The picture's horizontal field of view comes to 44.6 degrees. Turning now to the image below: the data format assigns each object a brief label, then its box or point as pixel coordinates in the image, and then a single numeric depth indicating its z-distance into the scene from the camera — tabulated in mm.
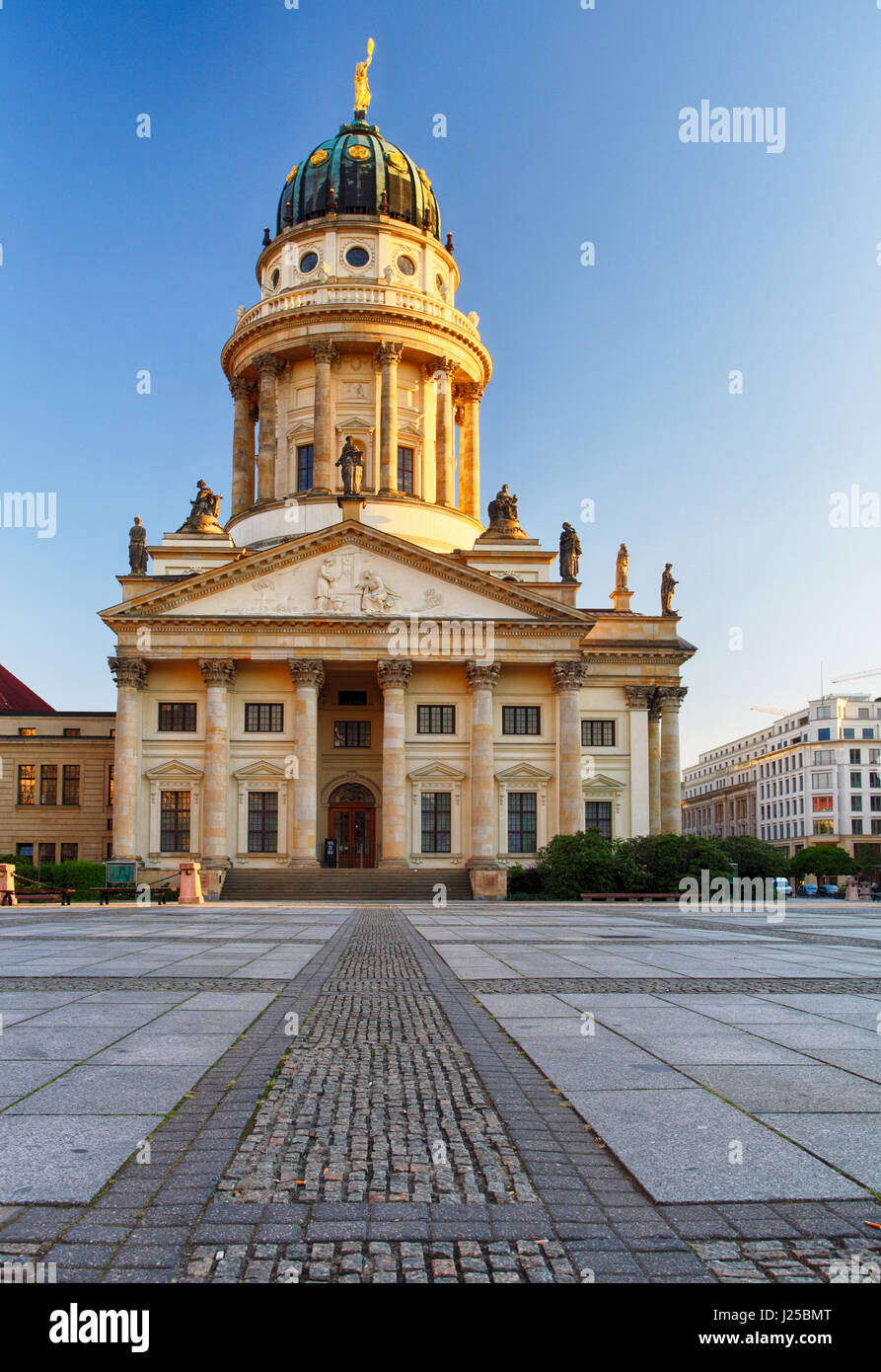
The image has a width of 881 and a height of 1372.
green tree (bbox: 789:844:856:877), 81000
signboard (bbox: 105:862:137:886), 47469
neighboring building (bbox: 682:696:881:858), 127812
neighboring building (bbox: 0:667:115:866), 64250
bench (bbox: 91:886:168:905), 40403
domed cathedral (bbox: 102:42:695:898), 51875
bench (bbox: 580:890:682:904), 45781
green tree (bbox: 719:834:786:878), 50812
